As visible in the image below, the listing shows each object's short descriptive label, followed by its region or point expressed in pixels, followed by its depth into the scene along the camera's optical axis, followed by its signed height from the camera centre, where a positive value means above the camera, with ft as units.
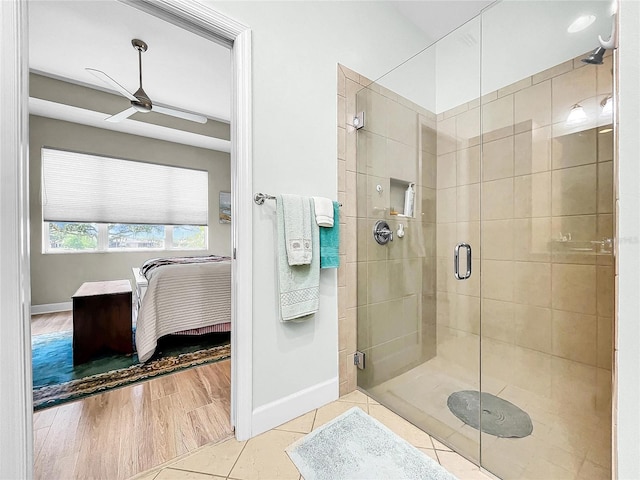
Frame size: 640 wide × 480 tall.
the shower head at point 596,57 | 3.74 +2.47
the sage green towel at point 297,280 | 4.83 -0.78
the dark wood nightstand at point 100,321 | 7.20 -2.24
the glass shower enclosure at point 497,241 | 4.00 -0.09
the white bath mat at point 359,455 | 3.86 -3.28
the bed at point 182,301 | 7.45 -1.88
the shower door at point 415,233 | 5.37 +0.06
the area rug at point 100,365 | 6.06 -3.26
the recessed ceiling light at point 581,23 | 3.97 +3.11
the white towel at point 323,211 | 5.17 +0.48
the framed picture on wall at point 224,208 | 16.76 +1.75
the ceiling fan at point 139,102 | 7.69 +4.25
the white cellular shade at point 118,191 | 12.35 +2.31
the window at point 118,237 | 12.61 +0.03
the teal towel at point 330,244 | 5.33 -0.14
